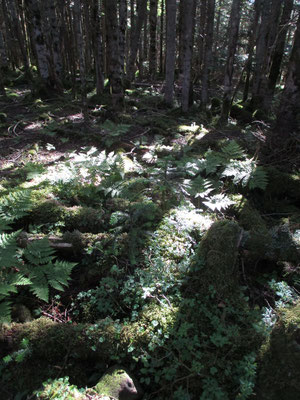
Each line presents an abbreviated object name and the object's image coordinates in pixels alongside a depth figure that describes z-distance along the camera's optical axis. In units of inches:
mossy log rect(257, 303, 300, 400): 80.7
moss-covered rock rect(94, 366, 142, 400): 90.0
